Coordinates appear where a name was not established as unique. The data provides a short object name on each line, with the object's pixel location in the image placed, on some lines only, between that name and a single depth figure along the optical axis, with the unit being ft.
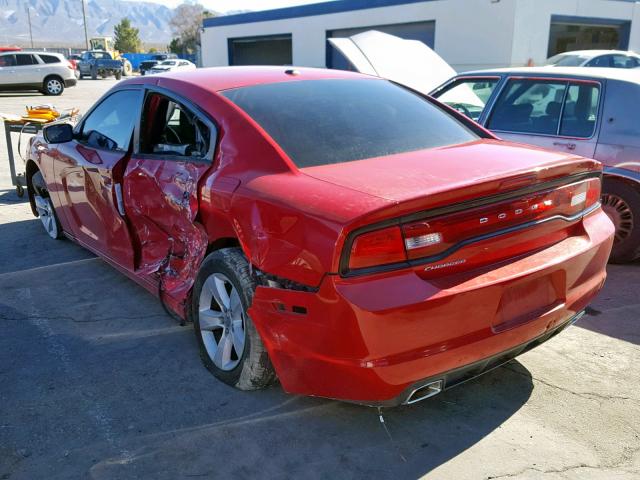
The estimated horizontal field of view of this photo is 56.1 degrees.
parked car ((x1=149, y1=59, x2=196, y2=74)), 143.48
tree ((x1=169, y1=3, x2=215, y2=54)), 265.95
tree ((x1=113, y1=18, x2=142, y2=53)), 302.45
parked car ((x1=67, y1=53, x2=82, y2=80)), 158.95
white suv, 79.97
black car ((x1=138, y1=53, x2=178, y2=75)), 155.12
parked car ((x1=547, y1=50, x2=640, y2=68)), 50.26
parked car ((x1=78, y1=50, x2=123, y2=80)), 147.74
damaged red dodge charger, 7.80
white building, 70.33
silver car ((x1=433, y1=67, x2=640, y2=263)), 16.14
